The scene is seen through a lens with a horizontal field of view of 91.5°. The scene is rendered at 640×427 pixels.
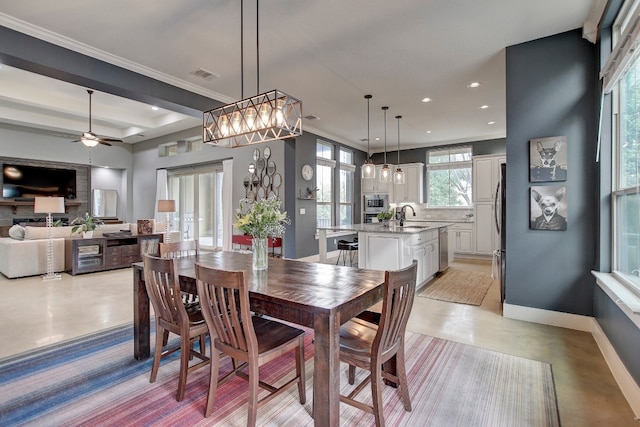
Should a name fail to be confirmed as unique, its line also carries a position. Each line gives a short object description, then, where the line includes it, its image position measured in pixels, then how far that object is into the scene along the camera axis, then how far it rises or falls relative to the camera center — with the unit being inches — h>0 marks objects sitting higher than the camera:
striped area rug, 69.6 -46.0
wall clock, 258.2 +33.5
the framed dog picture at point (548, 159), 120.1 +20.6
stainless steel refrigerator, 138.8 -3.8
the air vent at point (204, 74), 153.6 +69.6
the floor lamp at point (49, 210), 202.7 +1.6
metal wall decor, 252.4 +28.2
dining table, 56.3 -18.1
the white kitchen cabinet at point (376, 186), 331.3 +28.6
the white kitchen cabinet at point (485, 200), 274.4 +10.4
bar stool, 211.0 -23.1
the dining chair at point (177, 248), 107.2 -12.8
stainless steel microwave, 333.1 +9.9
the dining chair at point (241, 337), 61.6 -28.6
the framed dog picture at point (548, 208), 120.7 +1.4
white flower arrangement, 87.0 -1.9
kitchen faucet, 221.4 -3.8
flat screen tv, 299.4 +31.2
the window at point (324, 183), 286.4 +27.5
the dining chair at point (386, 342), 61.4 -28.9
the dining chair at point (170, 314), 75.1 -26.3
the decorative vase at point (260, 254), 90.7 -12.3
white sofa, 197.5 -25.4
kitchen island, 164.4 -19.8
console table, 211.8 -28.5
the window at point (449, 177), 301.7 +34.3
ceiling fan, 236.2 +56.3
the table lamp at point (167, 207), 269.7 +4.6
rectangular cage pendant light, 88.6 +29.2
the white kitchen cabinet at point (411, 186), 317.7 +26.6
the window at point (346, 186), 321.7 +27.7
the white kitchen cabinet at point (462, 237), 287.3 -23.7
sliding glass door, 312.2 +9.9
